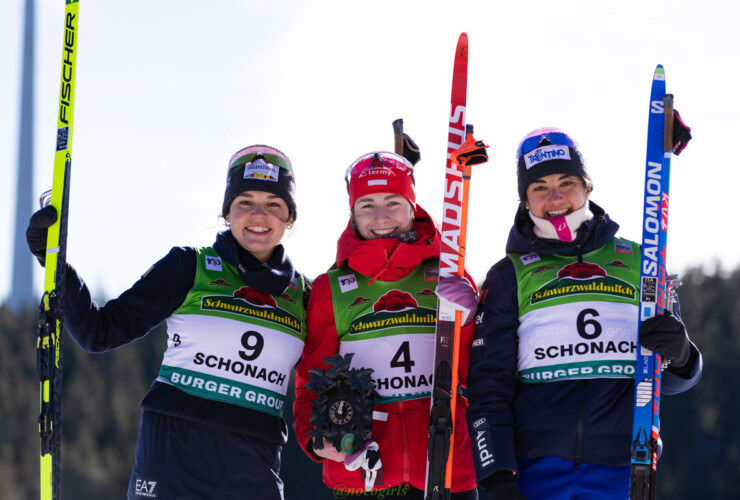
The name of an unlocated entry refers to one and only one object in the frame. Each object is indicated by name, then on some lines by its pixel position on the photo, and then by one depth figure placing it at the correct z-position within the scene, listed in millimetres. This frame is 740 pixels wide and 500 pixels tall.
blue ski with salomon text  7834
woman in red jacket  8570
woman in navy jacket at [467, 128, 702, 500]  7887
